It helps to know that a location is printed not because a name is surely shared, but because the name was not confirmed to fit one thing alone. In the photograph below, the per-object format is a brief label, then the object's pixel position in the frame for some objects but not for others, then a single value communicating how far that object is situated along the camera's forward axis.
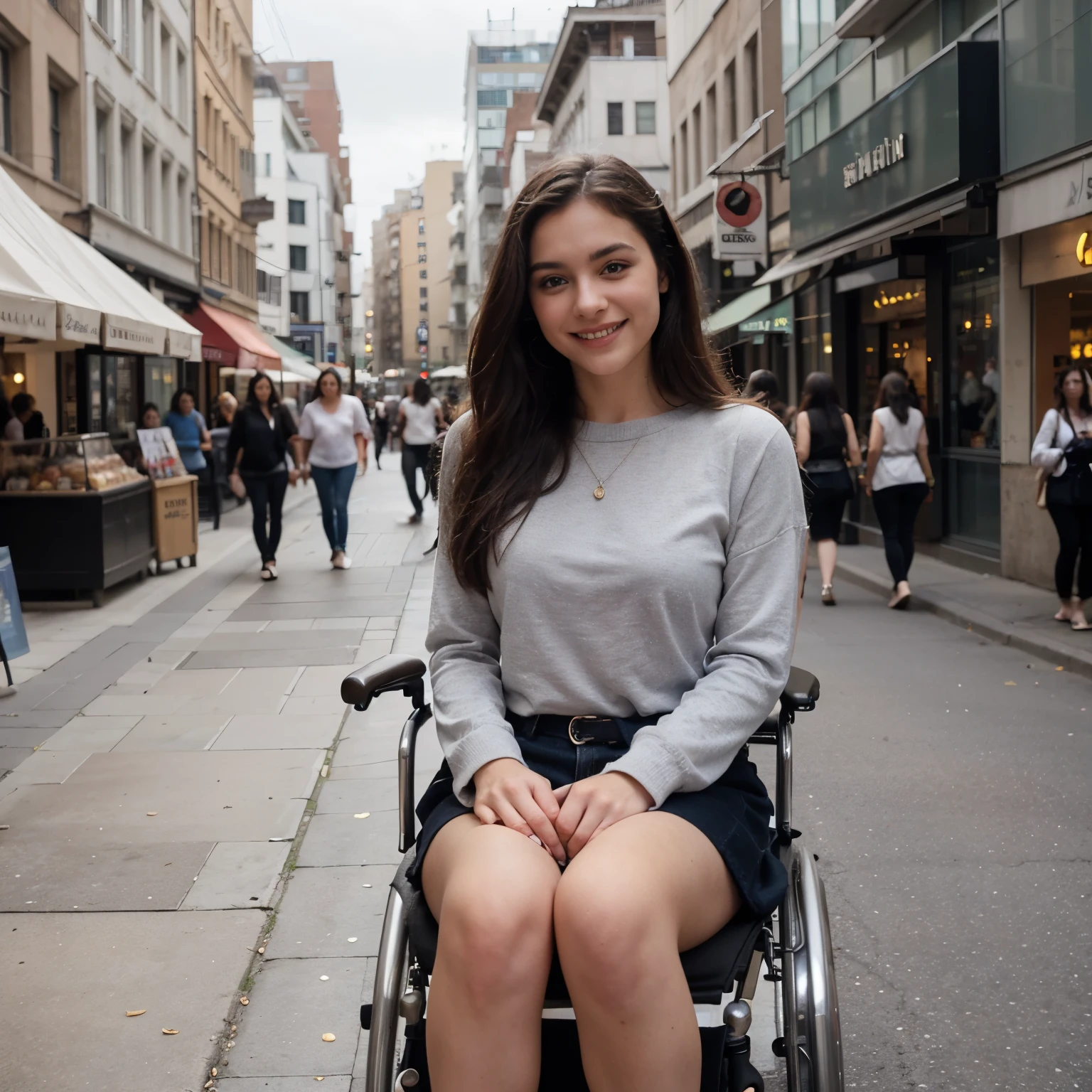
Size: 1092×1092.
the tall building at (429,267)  154.25
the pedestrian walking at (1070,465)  9.45
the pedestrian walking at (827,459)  11.49
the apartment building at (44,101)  18.83
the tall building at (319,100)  112.19
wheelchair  2.33
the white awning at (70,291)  9.75
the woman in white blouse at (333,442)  13.39
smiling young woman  2.21
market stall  11.26
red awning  27.23
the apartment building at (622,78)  50.44
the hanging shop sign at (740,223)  20.61
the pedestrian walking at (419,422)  17.70
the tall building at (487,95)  103.25
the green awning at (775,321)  18.70
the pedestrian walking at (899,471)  11.37
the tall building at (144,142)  23.25
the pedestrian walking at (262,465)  13.12
